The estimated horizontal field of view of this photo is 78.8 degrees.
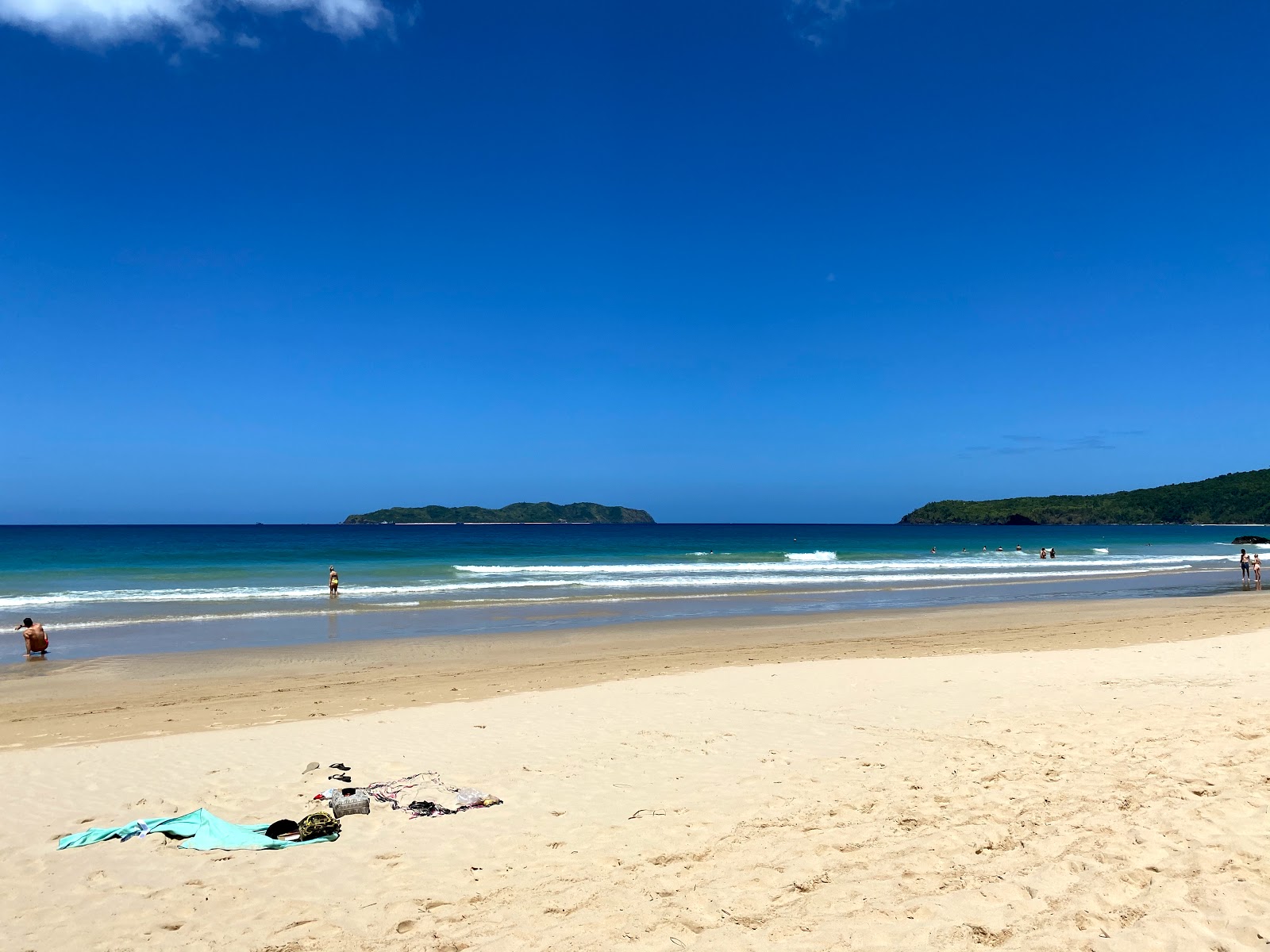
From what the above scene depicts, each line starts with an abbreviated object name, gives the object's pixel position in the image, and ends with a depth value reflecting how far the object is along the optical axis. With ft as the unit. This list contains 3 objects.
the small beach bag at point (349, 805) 19.53
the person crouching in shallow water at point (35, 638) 48.70
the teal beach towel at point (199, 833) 17.76
